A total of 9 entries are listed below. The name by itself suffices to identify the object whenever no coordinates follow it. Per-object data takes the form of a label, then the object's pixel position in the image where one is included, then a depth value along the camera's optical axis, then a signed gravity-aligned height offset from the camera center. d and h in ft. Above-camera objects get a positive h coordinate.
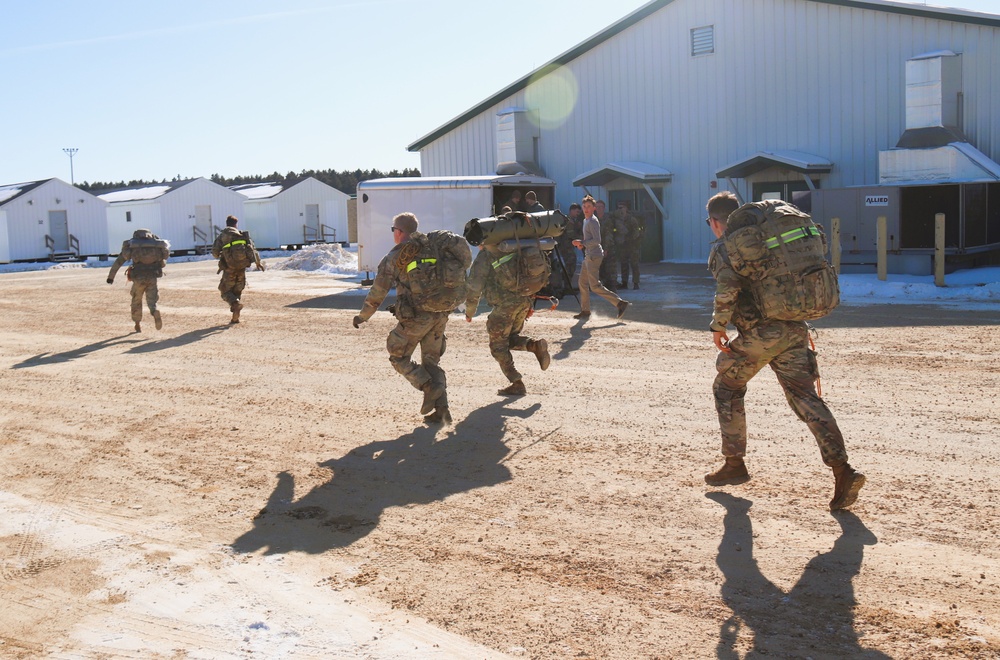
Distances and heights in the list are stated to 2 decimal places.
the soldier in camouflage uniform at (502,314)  27.91 -2.05
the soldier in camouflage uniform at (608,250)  56.49 -0.56
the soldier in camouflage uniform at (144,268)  47.80 -0.57
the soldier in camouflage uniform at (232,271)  50.65 -0.89
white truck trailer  66.59 +3.20
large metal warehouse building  67.56 +10.73
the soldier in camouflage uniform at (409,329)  25.11 -2.18
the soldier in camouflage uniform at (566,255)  57.98 -0.81
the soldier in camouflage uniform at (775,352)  17.54 -2.17
